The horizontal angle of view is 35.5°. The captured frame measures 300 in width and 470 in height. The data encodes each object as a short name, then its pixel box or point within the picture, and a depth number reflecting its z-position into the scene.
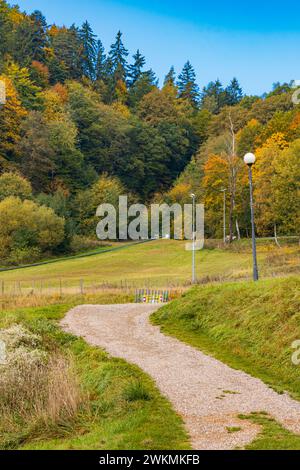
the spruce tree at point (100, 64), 128.31
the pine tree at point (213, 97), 123.88
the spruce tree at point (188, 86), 130.38
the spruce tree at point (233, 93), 131.88
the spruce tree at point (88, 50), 126.12
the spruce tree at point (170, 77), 140.77
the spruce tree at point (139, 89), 120.56
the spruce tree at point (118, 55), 133.88
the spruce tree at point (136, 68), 137.62
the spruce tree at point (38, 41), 111.86
